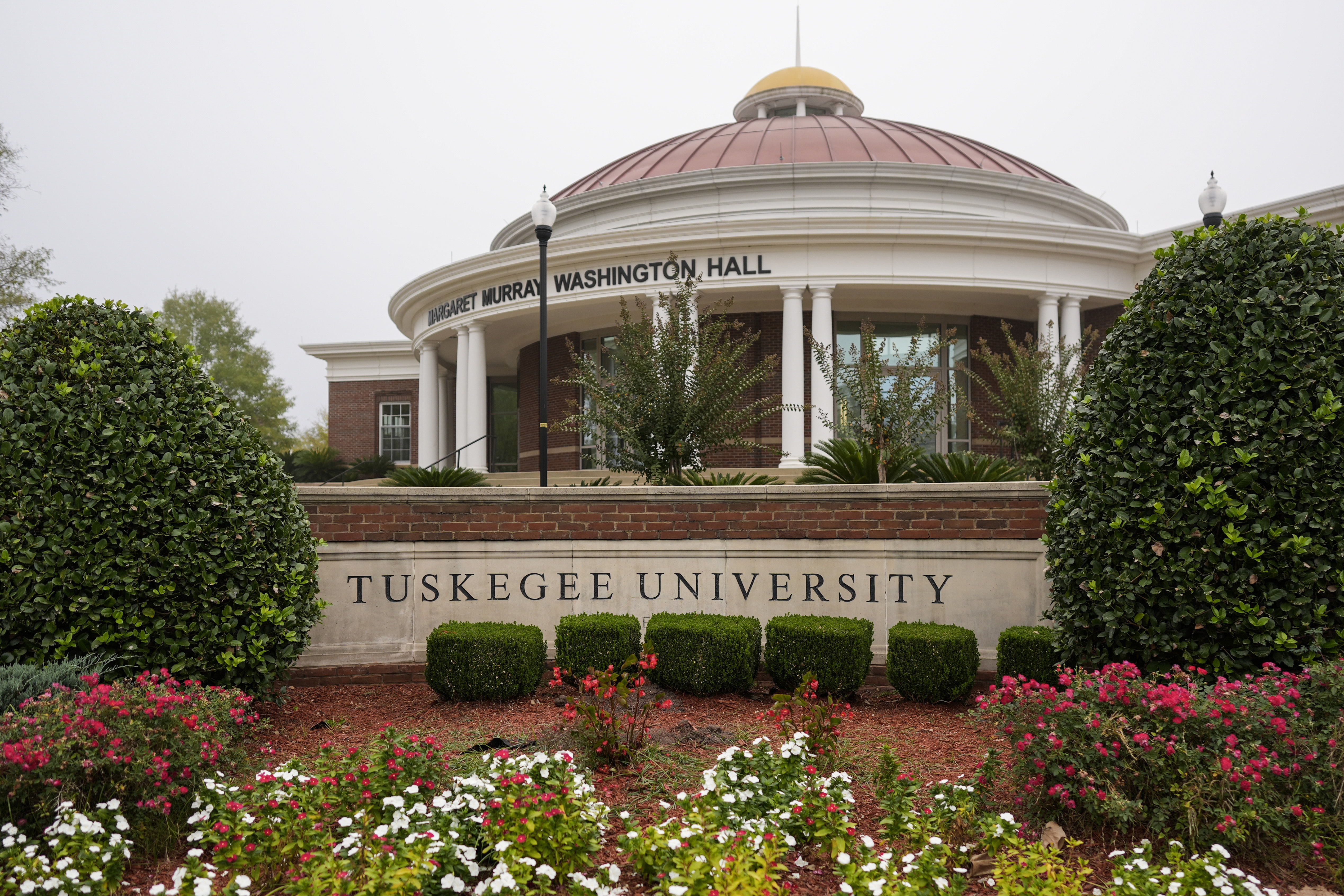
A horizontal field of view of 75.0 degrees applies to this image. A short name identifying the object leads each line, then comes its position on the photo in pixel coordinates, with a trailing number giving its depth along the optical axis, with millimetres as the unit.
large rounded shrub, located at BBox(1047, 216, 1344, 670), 4781
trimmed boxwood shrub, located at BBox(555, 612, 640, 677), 6473
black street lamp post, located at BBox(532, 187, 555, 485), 11164
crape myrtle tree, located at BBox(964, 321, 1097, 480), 12562
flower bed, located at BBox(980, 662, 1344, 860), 3750
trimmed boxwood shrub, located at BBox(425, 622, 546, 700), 6336
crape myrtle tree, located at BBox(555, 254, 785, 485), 11195
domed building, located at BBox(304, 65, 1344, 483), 18625
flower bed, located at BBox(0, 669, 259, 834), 3857
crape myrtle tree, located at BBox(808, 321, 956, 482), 11156
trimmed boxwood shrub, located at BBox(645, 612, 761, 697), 6465
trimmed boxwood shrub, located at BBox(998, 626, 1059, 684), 6211
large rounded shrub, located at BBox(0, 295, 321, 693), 5312
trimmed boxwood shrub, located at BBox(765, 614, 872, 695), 6340
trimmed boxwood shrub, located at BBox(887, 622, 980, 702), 6371
